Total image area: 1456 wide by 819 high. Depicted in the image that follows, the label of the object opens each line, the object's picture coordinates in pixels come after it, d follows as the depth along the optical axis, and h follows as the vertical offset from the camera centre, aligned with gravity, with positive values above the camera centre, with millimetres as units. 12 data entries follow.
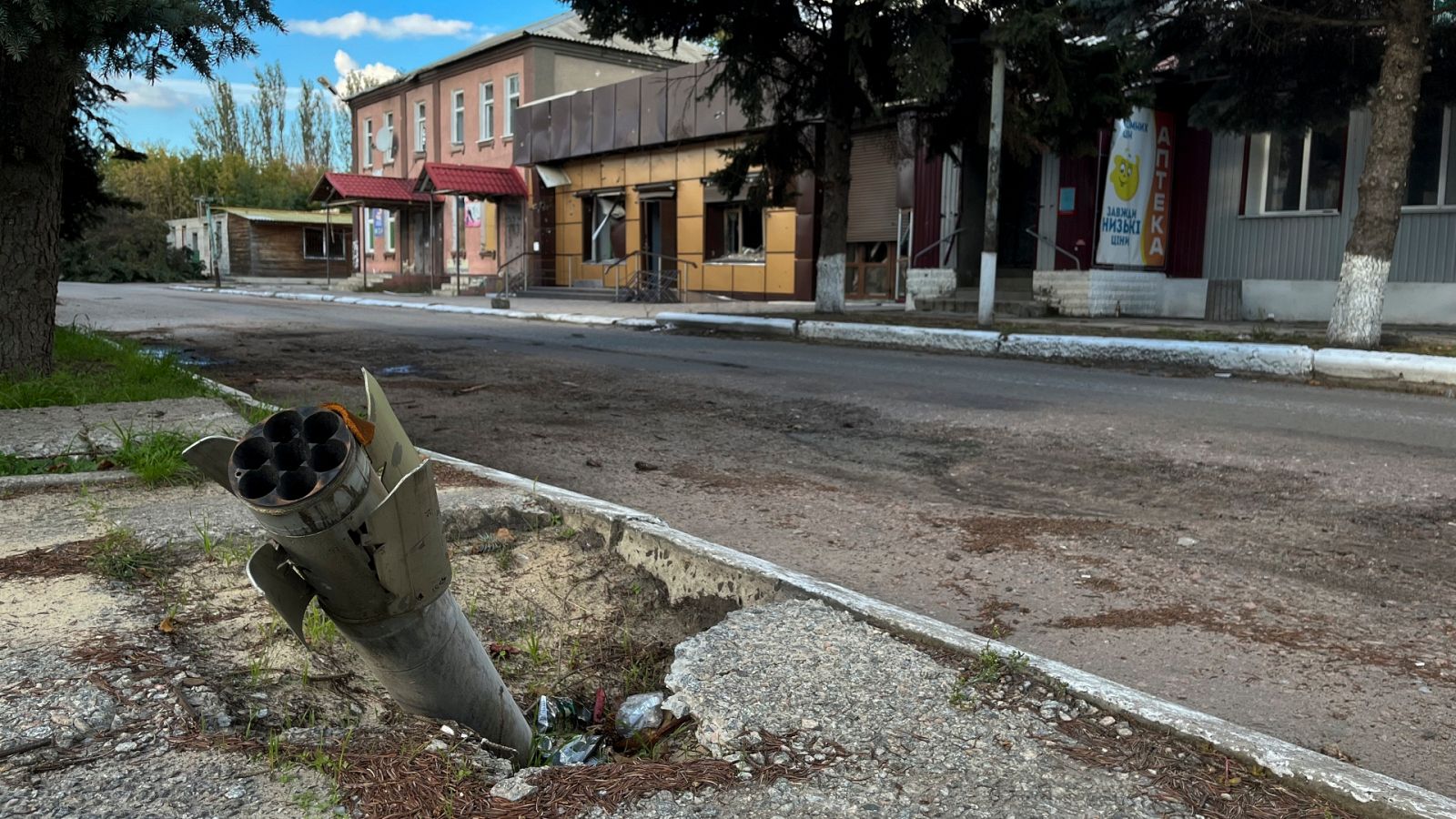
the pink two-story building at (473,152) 32469 +4426
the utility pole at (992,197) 13953 +1217
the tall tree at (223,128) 64125 +8742
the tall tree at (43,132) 5680 +878
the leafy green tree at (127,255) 41938 +461
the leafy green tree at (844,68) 13531 +3108
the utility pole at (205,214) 49441 +2694
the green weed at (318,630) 2957 -1027
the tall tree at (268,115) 66875 +9960
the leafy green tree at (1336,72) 10703 +2776
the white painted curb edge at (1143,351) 9891 -695
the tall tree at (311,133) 68375 +9103
